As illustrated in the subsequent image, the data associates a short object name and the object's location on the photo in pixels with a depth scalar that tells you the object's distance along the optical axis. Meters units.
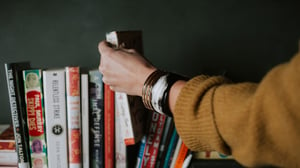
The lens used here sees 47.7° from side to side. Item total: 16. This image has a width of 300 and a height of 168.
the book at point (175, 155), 0.90
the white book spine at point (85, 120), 0.83
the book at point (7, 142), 0.89
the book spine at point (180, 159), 0.90
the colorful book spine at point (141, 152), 0.88
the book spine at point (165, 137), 0.89
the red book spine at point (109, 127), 0.84
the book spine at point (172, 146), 0.89
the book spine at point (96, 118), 0.83
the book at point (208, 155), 0.93
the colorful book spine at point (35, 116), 0.82
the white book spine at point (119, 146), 0.85
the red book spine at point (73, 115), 0.81
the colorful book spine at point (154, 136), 0.88
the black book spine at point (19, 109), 0.80
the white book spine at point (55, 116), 0.81
